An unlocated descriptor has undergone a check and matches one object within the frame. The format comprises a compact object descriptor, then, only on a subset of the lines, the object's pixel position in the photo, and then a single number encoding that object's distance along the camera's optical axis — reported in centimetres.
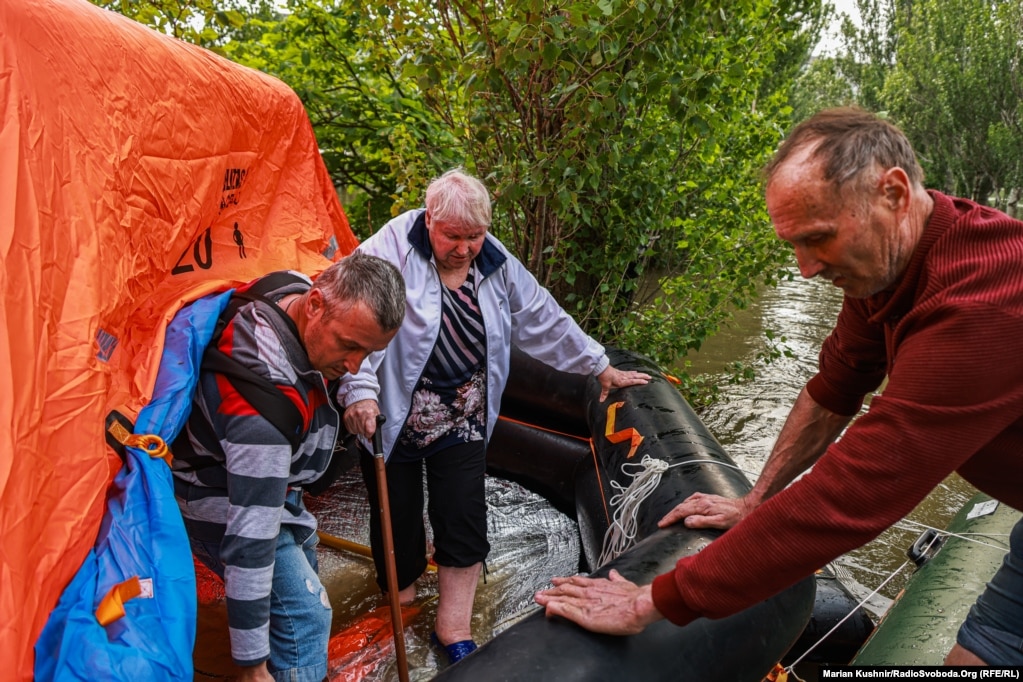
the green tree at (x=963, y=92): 1992
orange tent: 167
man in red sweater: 129
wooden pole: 245
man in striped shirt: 185
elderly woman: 263
